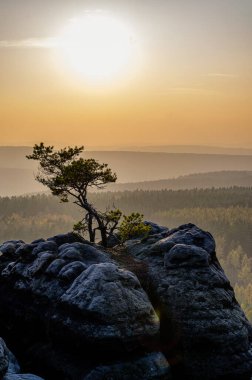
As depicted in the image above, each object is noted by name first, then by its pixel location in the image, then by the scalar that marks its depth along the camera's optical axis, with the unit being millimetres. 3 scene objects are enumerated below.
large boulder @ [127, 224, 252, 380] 30438
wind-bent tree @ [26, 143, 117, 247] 41906
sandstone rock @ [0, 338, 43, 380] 25891
